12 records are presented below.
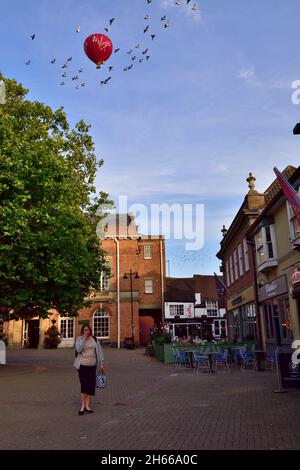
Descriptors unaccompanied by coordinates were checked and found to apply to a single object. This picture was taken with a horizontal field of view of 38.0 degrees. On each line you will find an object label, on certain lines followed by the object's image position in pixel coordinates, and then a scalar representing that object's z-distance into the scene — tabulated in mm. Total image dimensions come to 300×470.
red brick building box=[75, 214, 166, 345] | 44188
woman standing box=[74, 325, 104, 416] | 9383
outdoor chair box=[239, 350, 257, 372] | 18059
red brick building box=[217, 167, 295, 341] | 24094
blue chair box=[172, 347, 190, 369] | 20422
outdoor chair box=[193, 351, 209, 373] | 18109
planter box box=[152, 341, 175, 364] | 22800
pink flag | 12797
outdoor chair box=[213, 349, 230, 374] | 17909
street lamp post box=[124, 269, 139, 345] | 41656
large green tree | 16297
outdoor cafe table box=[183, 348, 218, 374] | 17781
